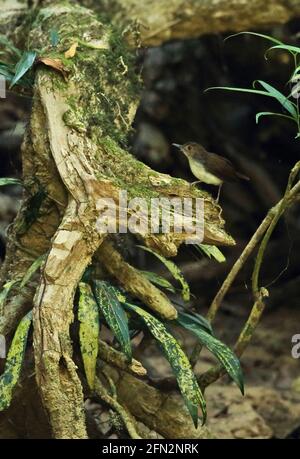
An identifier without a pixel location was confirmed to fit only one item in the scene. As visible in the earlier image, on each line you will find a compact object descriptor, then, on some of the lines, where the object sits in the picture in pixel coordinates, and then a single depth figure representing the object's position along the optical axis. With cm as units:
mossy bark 283
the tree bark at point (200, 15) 434
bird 341
